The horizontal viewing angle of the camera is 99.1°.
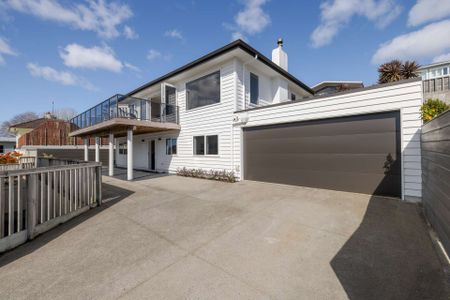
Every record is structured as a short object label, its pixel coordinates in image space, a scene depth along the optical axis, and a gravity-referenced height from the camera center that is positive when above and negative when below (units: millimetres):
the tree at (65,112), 42244 +8560
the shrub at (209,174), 8477 -1173
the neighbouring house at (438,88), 12929 +4442
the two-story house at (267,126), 5297 +957
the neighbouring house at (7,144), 29734 +1002
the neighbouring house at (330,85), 19391 +6663
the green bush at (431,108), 4391 +945
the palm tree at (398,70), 11016 +4609
